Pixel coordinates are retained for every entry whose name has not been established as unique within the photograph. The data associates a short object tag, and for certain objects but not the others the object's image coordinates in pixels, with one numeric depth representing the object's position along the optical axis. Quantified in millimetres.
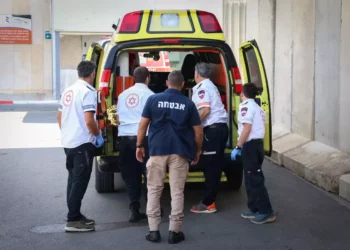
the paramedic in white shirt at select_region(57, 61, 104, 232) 6535
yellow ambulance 7520
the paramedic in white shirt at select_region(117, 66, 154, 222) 7012
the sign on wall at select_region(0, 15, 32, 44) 27172
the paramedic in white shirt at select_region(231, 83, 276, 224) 6918
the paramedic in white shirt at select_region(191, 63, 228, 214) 7262
